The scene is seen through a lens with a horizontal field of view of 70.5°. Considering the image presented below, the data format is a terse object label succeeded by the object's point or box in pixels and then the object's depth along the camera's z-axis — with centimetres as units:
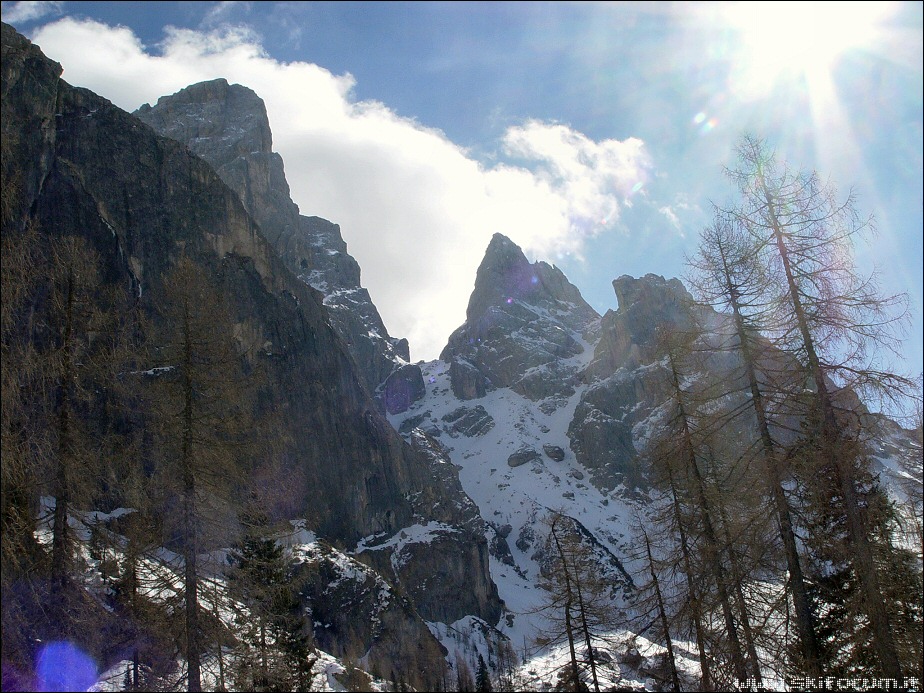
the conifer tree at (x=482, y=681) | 5958
